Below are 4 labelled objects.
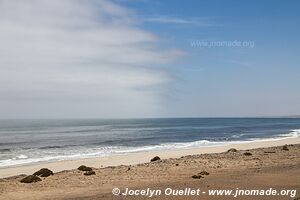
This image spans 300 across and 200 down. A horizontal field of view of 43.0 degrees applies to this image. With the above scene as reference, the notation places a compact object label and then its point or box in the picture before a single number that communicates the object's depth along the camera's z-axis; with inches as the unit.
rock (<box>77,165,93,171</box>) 894.7
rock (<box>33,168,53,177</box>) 839.3
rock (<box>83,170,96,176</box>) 832.4
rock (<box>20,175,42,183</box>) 758.5
